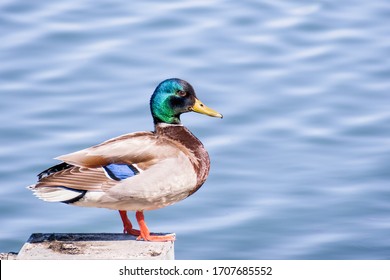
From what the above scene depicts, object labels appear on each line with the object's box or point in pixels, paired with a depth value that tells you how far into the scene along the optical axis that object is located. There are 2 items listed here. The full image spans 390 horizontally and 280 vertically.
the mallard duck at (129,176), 16.33
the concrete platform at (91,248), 15.33
